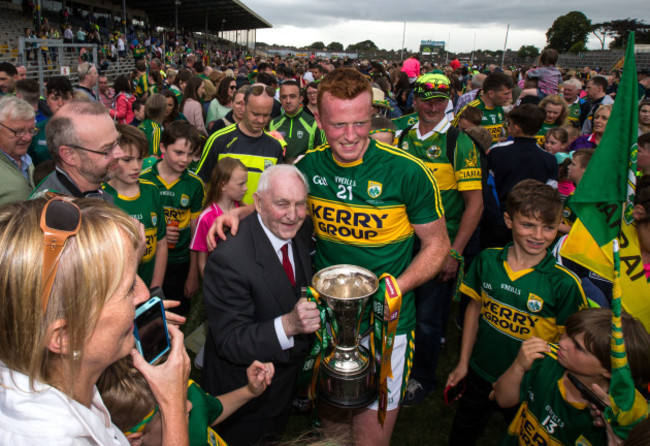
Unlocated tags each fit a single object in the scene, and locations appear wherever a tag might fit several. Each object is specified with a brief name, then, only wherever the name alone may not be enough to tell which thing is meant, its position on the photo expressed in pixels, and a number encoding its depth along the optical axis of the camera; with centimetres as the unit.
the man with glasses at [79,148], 260
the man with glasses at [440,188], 367
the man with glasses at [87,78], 769
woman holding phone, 103
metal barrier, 1004
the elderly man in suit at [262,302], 217
